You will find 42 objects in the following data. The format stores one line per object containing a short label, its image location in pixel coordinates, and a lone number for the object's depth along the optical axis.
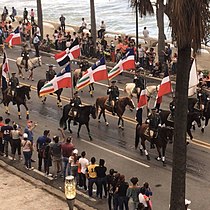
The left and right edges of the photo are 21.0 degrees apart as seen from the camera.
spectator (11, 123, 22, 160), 20.42
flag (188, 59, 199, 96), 20.25
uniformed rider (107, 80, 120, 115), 24.73
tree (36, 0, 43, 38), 43.22
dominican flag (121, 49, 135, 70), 26.36
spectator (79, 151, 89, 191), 17.73
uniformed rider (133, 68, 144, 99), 27.52
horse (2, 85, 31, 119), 26.50
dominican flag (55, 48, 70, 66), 26.69
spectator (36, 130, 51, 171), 19.40
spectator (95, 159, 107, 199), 16.95
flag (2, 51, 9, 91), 26.23
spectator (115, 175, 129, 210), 15.76
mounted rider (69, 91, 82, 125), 23.52
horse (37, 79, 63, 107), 28.11
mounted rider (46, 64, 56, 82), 28.12
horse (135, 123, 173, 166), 20.36
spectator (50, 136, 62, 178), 18.91
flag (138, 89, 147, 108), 22.60
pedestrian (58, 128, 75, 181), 18.67
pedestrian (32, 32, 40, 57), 39.44
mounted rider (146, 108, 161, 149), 20.69
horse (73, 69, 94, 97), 29.98
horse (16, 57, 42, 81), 33.12
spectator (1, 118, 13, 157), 20.70
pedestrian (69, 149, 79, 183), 18.05
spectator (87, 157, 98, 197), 17.12
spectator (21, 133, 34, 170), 19.62
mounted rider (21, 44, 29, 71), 33.25
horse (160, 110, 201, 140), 22.20
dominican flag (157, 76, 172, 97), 22.72
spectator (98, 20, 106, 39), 45.16
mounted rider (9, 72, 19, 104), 26.52
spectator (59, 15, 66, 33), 48.00
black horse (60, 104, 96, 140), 23.34
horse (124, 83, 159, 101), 27.52
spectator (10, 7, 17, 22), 55.83
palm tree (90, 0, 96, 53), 39.09
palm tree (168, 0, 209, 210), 11.21
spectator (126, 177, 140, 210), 15.54
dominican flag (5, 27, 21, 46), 32.75
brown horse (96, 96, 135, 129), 24.50
